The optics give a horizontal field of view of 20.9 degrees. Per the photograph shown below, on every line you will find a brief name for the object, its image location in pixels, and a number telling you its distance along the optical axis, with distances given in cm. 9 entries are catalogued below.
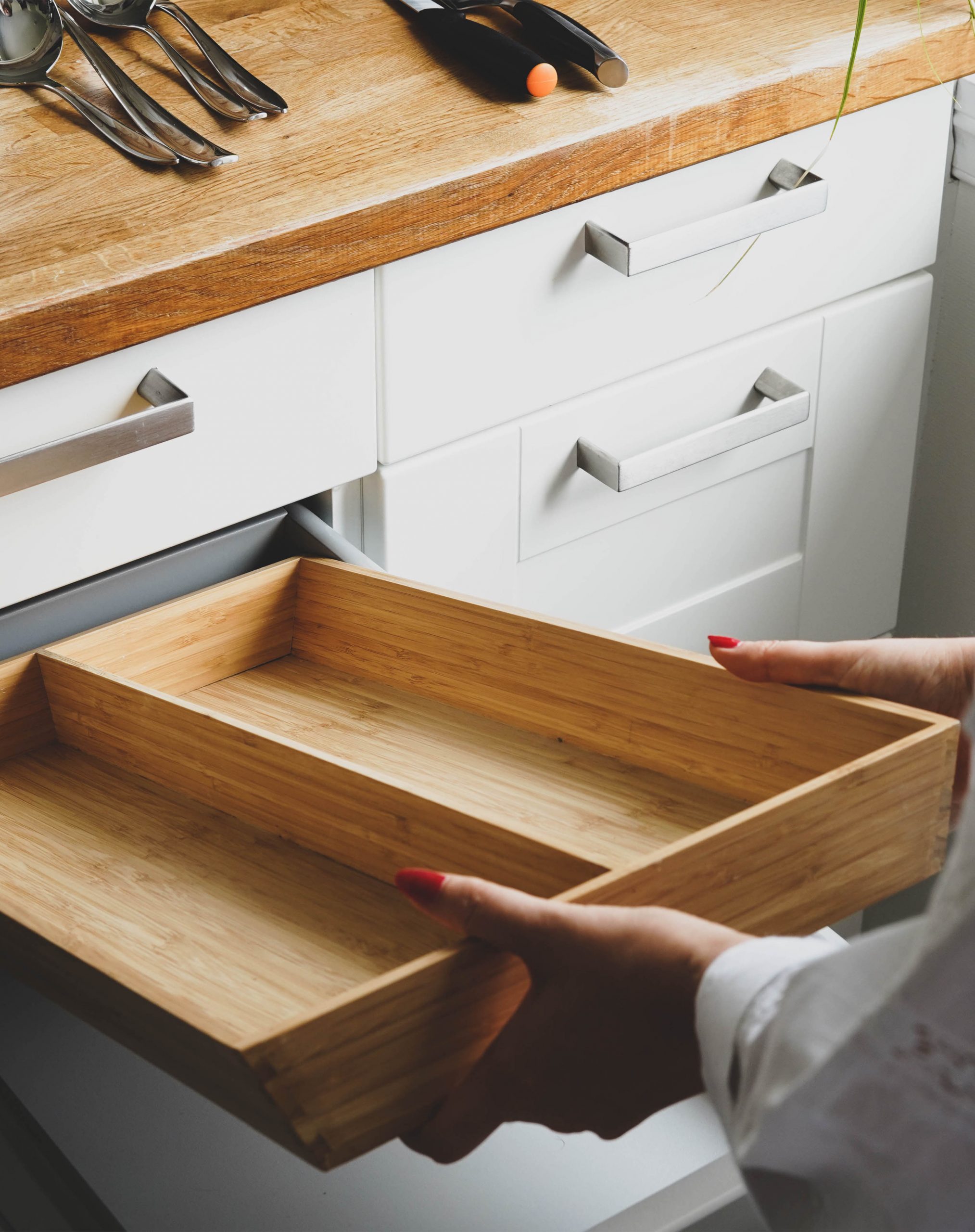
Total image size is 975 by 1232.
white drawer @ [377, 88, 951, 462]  173
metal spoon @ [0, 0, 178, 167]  178
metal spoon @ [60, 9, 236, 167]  168
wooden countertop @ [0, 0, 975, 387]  158
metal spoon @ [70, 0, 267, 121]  174
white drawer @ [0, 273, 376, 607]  159
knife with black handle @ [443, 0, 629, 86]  177
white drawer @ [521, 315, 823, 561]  185
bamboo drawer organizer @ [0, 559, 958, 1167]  132
